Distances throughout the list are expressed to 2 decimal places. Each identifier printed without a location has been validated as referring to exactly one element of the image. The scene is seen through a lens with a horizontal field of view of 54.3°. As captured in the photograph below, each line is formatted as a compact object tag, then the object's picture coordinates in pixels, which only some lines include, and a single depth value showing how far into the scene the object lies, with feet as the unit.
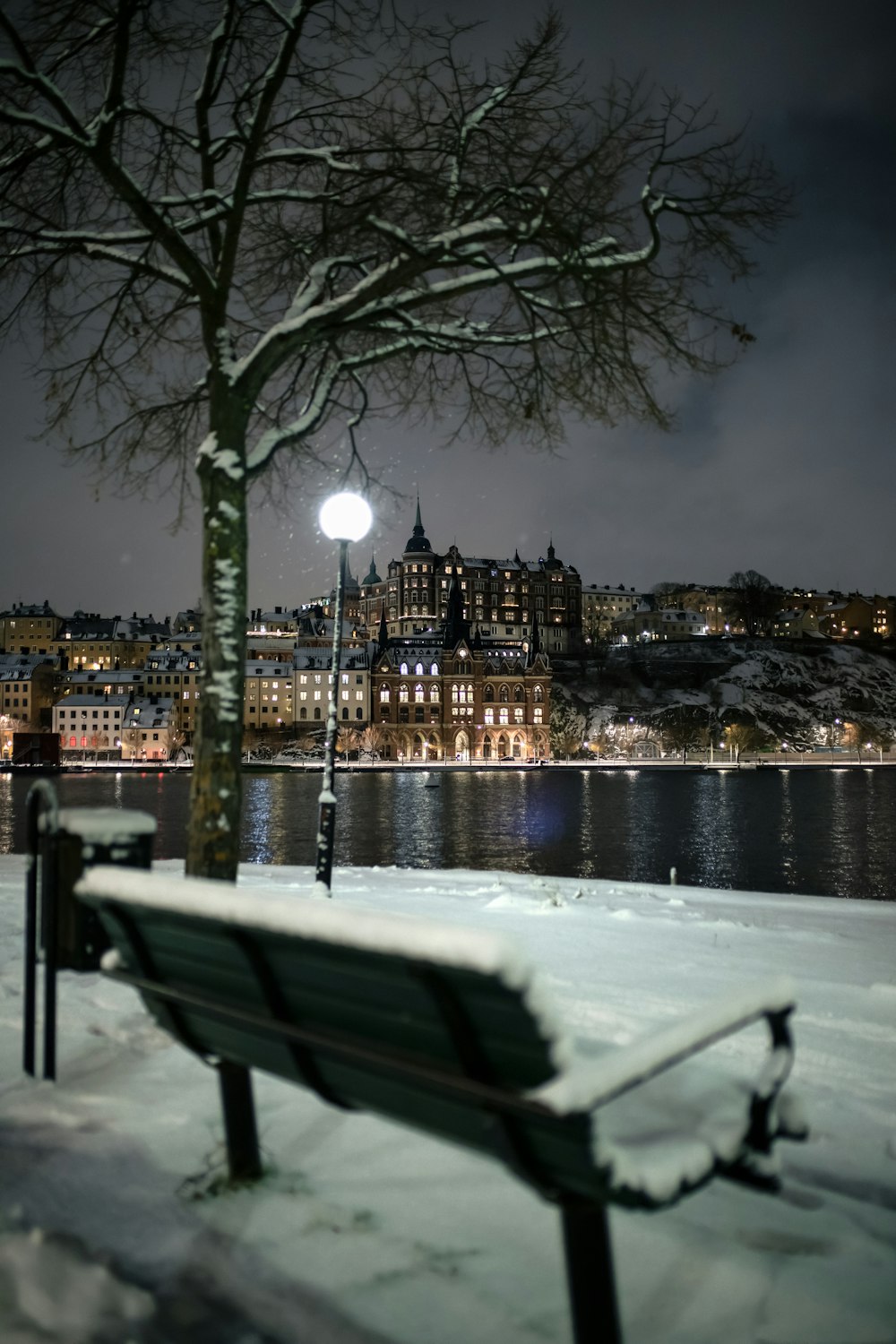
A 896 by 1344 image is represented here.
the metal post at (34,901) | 11.60
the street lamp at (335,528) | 32.09
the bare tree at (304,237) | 19.13
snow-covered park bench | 5.93
